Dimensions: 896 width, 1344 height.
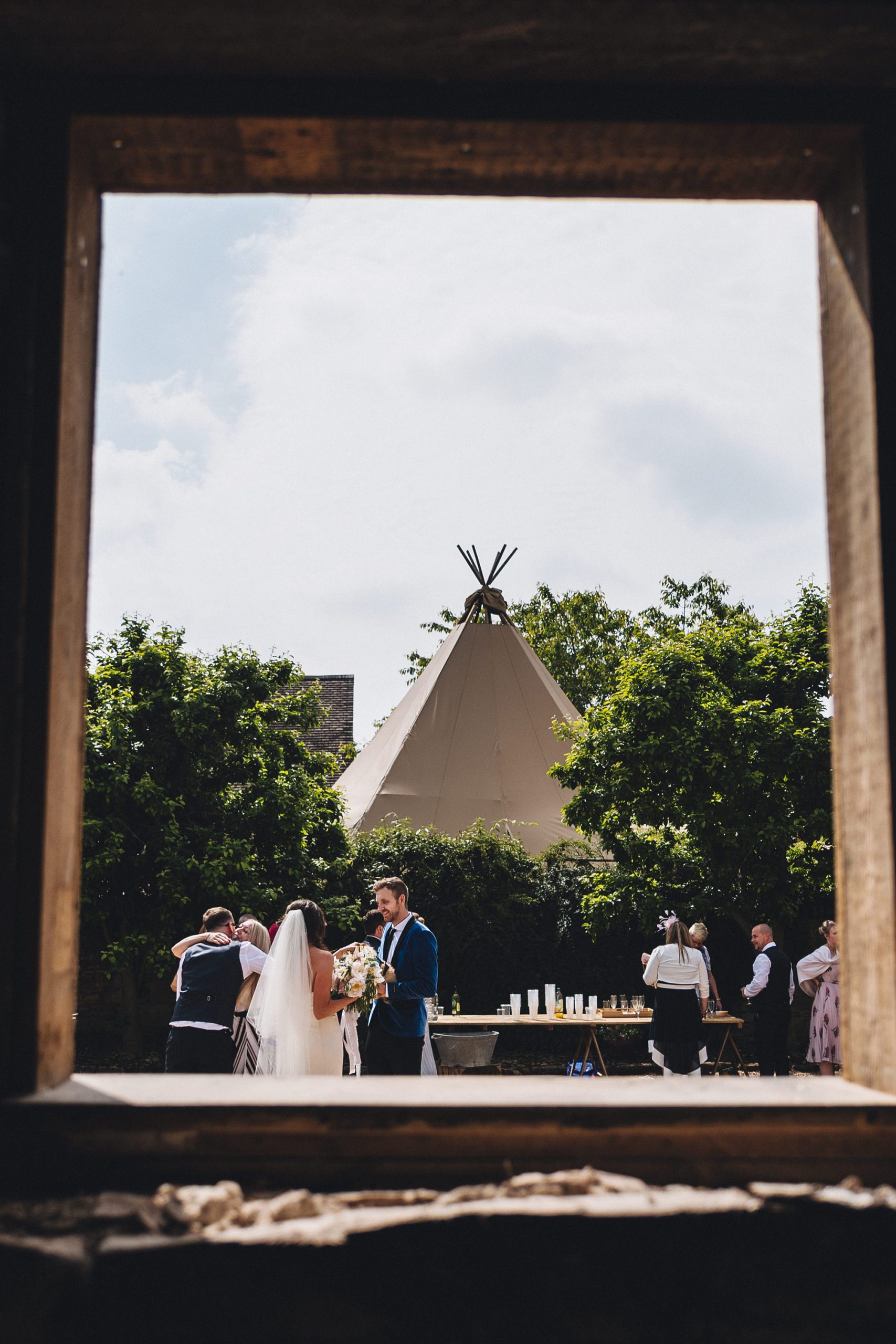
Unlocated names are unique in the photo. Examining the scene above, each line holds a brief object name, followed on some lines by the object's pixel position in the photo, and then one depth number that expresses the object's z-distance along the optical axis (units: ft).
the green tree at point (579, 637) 105.60
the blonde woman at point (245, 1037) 23.45
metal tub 35.29
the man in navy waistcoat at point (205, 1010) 21.63
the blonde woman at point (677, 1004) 30.37
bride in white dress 22.49
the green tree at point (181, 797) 39.68
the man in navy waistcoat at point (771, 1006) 34.06
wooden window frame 6.43
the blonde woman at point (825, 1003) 30.68
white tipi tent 54.13
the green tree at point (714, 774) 41.37
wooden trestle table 35.19
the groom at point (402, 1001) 21.26
